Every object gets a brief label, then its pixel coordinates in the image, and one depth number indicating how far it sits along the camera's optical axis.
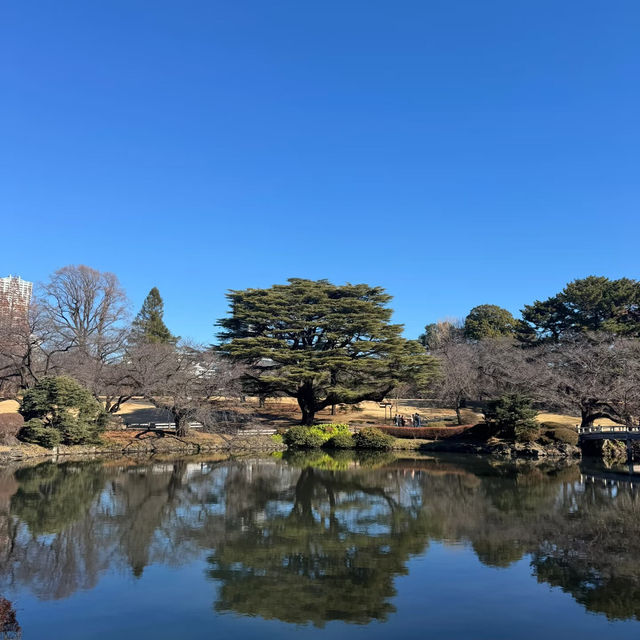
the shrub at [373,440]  35.62
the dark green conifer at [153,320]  59.22
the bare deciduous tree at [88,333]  34.19
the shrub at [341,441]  36.09
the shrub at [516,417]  32.16
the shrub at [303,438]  36.06
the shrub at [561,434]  31.77
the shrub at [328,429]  36.69
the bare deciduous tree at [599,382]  31.77
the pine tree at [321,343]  38.31
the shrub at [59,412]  28.30
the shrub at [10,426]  27.48
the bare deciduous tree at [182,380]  33.03
